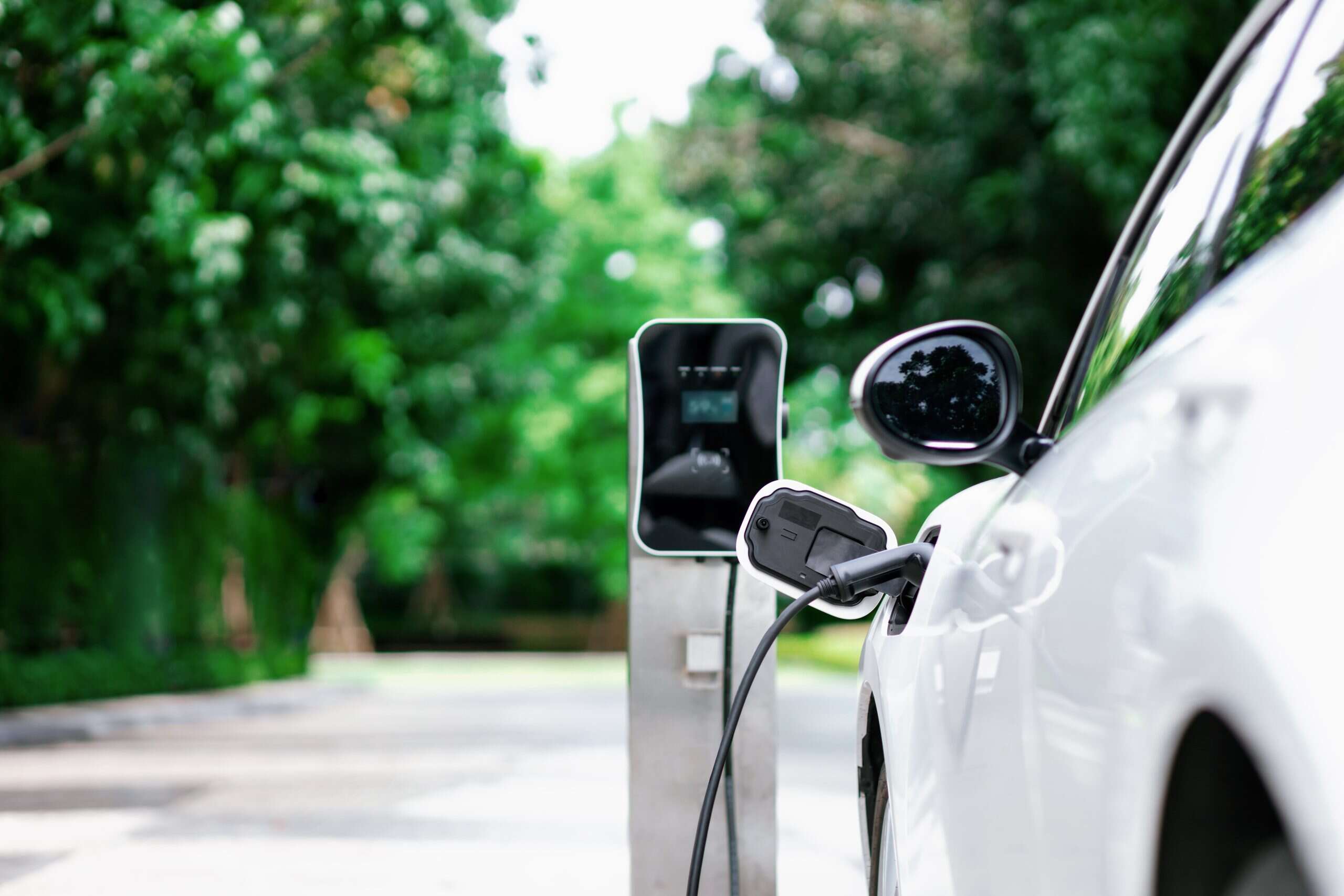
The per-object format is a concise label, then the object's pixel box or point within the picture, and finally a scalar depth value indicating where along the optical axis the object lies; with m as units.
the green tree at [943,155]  15.34
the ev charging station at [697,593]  4.36
